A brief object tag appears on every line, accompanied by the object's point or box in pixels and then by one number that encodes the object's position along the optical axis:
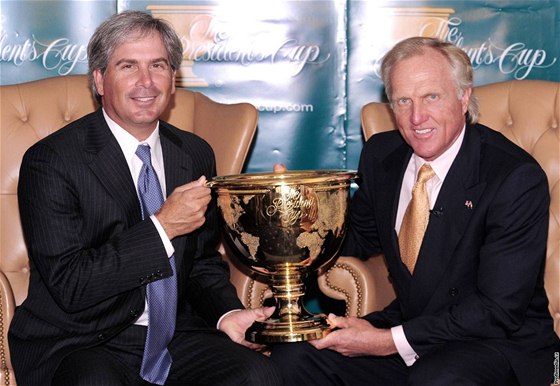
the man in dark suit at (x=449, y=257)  2.88
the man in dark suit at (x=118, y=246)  2.87
